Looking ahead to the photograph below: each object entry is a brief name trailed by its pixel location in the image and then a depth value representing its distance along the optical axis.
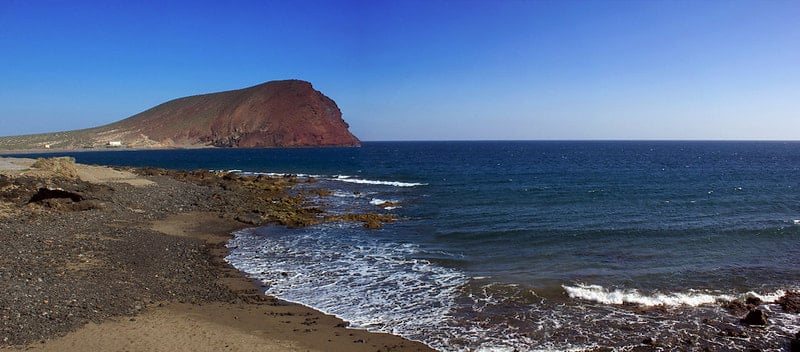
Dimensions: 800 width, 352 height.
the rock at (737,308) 13.47
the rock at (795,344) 11.05
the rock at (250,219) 27.34
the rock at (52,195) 24.64
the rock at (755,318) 12.52
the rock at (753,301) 14.04
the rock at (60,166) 32.53
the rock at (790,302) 13.65
